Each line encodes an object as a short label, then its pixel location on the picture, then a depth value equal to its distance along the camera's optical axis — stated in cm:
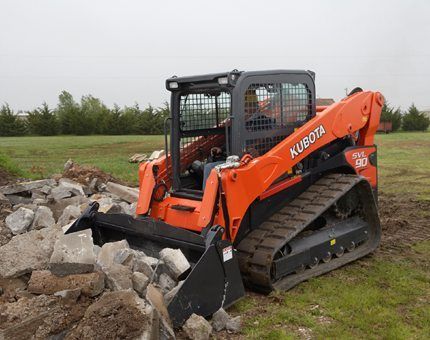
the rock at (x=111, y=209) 655
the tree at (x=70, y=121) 4456
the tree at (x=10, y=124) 4194
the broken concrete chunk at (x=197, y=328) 417
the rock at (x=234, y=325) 444
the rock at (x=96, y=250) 500
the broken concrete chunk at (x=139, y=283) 438
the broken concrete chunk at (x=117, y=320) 370
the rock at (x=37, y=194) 844
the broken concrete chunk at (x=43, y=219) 672
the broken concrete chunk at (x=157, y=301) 411
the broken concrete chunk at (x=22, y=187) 849
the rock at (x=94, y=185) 950
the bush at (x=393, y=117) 4259
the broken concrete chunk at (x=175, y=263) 469
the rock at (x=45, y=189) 858
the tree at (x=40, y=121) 4288
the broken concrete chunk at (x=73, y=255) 441
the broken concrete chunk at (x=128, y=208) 720
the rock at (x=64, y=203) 766
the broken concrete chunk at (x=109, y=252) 479
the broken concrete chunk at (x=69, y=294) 405
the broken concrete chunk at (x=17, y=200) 828
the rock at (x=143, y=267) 468
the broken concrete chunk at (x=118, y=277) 432
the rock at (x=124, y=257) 473
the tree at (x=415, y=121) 4294
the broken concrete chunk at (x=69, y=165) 1139
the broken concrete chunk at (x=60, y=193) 816
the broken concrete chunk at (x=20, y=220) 661
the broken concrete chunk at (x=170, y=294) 435
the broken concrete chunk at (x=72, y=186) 846
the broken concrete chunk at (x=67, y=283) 421
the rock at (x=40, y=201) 790
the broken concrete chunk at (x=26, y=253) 460
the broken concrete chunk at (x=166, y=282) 469
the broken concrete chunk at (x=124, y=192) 870
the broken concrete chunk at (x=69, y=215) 674
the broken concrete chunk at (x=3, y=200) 770
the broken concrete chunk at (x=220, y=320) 446
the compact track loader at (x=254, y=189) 505
